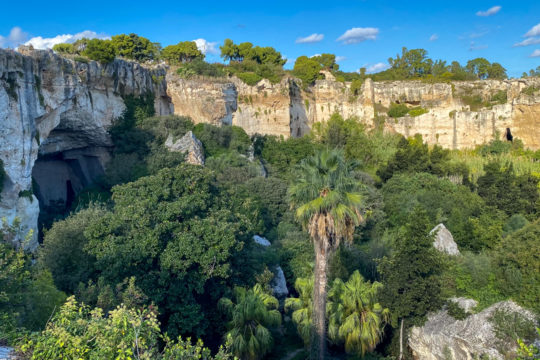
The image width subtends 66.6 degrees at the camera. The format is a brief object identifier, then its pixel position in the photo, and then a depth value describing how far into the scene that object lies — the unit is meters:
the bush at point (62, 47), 38.91
